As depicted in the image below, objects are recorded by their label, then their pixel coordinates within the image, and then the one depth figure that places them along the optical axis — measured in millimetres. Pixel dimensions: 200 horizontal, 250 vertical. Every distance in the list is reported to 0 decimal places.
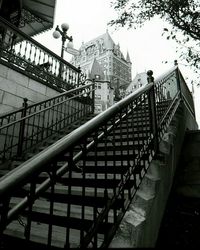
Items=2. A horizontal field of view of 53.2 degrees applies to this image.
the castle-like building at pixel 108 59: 77438
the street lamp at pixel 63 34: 10516
